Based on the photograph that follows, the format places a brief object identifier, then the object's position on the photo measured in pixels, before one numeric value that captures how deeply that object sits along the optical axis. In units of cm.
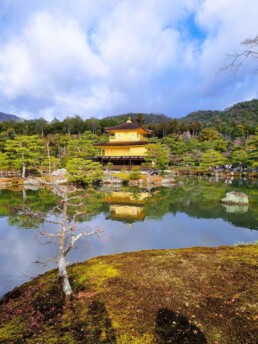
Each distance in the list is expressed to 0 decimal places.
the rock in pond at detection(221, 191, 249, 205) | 1537
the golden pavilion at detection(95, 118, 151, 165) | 3256
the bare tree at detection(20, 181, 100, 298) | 423
